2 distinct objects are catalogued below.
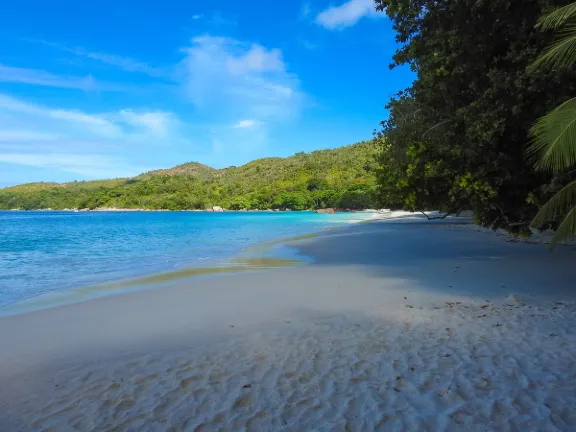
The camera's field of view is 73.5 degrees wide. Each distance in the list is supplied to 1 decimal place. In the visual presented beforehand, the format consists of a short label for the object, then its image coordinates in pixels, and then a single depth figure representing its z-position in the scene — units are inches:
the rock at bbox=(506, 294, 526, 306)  253.9
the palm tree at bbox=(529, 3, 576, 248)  211.6
